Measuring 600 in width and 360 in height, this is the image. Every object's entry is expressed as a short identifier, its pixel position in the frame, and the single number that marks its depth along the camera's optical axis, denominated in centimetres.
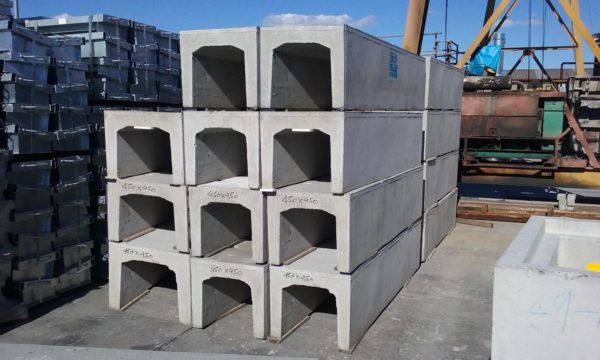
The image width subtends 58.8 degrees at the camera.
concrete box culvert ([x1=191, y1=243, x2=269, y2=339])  574
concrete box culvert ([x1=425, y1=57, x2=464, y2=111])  850
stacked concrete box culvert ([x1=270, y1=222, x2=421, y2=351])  547
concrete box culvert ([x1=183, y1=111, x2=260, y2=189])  555
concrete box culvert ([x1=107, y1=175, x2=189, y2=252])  605
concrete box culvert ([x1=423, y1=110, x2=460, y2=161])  862
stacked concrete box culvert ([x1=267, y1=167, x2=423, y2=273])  538
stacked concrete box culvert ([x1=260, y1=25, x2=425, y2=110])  519
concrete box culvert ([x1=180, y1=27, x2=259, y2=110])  543
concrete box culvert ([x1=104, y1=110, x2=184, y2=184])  596
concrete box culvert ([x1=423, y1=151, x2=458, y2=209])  877
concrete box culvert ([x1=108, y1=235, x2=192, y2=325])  612
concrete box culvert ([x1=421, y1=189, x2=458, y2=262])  871
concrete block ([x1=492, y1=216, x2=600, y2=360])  290
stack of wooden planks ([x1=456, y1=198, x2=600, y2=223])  1142
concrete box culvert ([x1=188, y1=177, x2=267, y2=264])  564
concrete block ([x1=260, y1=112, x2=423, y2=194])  525
